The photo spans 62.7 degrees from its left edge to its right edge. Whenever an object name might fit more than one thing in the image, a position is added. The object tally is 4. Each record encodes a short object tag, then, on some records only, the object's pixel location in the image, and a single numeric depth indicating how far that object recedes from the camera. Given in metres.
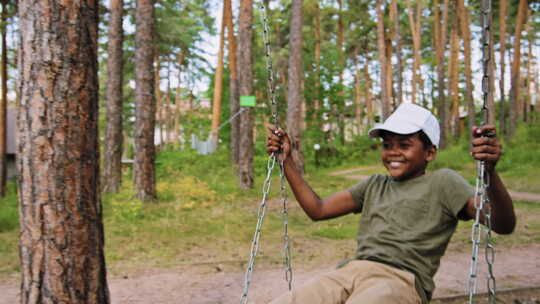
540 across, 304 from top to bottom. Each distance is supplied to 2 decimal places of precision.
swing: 1.89
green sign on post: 8.33
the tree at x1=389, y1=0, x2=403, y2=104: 19.66
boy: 1.97
